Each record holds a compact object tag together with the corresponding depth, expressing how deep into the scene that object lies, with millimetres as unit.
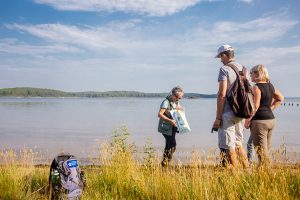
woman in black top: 6949
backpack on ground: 5578
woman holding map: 8781
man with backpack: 6215
